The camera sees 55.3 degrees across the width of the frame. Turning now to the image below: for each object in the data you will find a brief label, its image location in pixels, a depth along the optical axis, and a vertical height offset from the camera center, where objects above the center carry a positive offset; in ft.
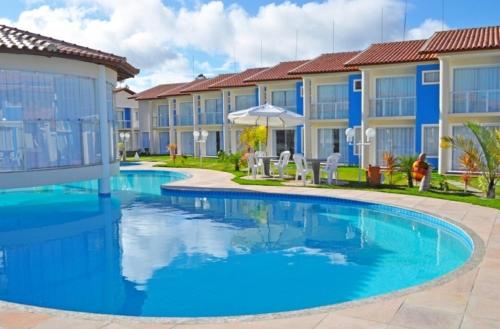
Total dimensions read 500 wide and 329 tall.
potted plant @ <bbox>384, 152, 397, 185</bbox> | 58.85 -3.19
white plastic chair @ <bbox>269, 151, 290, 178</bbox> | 68.59 -3.19
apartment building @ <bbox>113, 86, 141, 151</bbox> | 157.17 +8.95
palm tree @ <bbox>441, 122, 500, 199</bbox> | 46.70 -1.54
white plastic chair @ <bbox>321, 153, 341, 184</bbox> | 60.95 -3.21
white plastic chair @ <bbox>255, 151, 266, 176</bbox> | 71.34 -3.22
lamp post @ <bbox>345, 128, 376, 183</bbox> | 63.65 +0.90
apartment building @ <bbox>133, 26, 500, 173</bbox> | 71.67 +8.14
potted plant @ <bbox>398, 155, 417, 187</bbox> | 56.29 -3.05
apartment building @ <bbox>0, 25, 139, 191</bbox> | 45.47 +3.39
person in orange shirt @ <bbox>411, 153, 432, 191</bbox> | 53.45 -3.73
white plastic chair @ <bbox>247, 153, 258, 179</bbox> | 68.54 -3.28
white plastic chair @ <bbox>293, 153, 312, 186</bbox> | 61.44 -3.18
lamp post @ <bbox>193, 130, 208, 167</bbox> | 95.24 +1.35
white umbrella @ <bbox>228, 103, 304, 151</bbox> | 66.49 +3.51
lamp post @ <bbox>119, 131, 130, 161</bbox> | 116.06 +1.17
